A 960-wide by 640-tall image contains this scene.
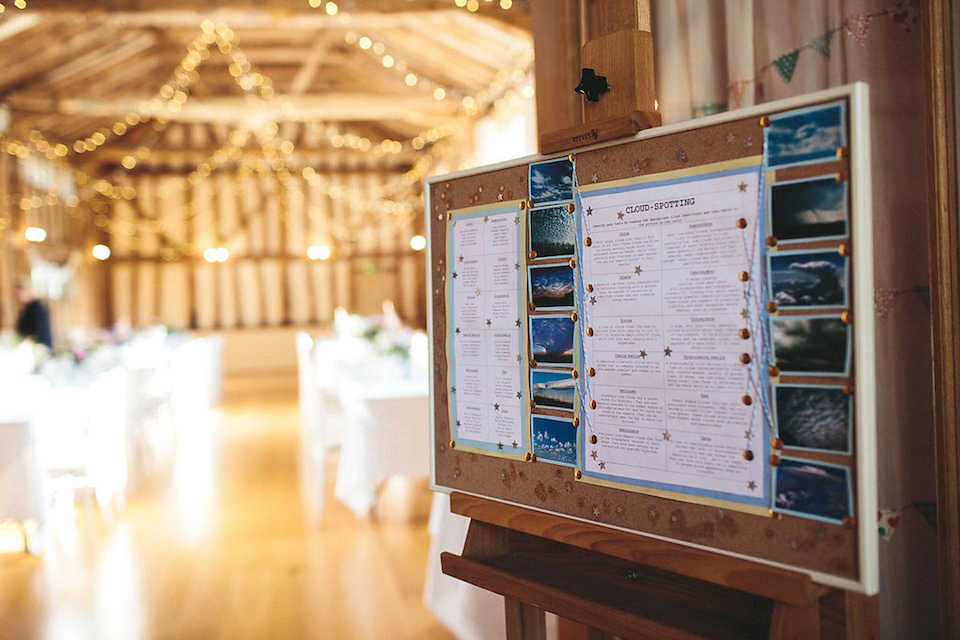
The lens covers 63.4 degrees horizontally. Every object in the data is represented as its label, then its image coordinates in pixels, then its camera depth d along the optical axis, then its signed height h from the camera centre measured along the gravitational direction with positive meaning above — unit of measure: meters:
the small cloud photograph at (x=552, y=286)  1.64 +0.05
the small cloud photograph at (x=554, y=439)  1.63 -0.28
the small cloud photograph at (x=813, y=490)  1.24 -0.31
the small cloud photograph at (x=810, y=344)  1.25 -0.08
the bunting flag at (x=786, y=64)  1.98 +0.60
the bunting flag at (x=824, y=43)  1.93 +0.63
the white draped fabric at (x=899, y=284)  1.86 +0.03
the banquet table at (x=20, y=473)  3.87 -0.73
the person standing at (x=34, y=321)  8.50 +0.06
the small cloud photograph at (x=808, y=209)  1.25 +0.14
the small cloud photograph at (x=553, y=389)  1.64 -0.18
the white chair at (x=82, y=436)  4.57 -0.67
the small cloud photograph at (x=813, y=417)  1.25 -0.20
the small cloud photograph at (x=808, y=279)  1.25 +0.03
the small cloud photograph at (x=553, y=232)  1.63 +0.16
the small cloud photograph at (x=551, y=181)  1.64 +0.27
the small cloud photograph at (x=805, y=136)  1.24 +0.27
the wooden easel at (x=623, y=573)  1.34 -0.56
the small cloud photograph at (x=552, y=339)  1.64 -0.07
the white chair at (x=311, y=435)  4.95 -0.83
